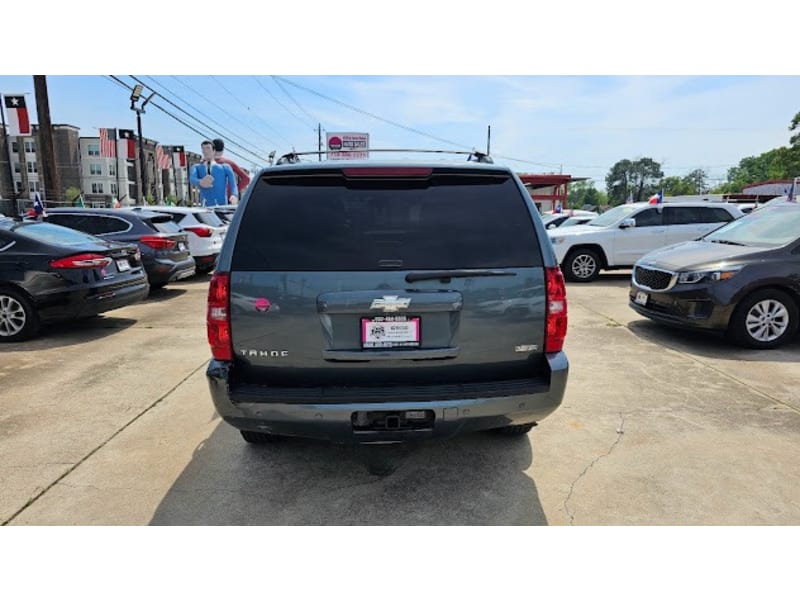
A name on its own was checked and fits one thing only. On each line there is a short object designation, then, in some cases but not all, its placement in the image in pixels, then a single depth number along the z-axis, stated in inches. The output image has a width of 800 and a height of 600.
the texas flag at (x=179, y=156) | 1573.3
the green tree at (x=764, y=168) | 2518.5
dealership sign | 1467.8
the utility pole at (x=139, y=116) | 959.7
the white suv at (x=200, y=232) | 441.7
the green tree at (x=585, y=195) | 5339.6
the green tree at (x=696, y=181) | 4660.4
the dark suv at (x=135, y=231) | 352.8
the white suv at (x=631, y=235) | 443.5
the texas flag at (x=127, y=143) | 1149.7
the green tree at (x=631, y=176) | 5019.7
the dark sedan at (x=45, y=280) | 241.9
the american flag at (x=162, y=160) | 1416.1
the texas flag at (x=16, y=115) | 502.9
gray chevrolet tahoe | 101.9
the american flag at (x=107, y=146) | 1146.0
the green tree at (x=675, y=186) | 4542.8
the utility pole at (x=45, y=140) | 527.8
